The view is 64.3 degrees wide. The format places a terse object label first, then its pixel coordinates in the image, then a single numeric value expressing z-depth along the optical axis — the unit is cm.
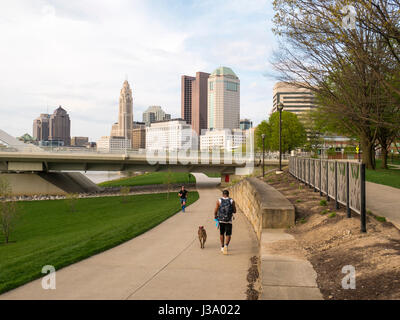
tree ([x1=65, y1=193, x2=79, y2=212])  2698
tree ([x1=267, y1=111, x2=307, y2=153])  5750
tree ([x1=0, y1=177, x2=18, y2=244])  1564
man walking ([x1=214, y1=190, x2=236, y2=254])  845
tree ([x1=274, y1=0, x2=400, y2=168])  932
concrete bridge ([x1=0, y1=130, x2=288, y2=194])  4091
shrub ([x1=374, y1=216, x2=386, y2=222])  728
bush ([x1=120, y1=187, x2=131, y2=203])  3170
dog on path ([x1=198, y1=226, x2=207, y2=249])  927
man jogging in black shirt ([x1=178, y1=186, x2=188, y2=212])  1928
